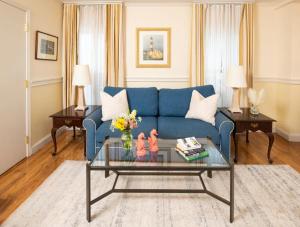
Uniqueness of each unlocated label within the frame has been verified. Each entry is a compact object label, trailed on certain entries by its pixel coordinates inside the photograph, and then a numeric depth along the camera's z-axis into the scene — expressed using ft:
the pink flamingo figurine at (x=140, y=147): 7.75
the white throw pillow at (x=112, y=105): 11.22
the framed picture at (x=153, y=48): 14.86
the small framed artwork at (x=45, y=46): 11.75
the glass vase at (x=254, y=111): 11.52
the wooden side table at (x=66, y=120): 11.31
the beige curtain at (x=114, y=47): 14.50
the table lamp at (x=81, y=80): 12.55
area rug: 6.57
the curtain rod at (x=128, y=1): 14.27
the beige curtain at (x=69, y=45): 14.56
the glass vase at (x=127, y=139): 8.08
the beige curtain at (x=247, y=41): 14.35
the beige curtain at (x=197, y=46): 14.42
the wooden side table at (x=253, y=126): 10.69
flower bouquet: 7.87
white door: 9.29
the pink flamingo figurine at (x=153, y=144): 7.94
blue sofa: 10.11
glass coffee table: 6.57
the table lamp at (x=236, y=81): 11.88
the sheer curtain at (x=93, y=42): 14.61
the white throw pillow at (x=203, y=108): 11.11
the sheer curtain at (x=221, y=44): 14.43
